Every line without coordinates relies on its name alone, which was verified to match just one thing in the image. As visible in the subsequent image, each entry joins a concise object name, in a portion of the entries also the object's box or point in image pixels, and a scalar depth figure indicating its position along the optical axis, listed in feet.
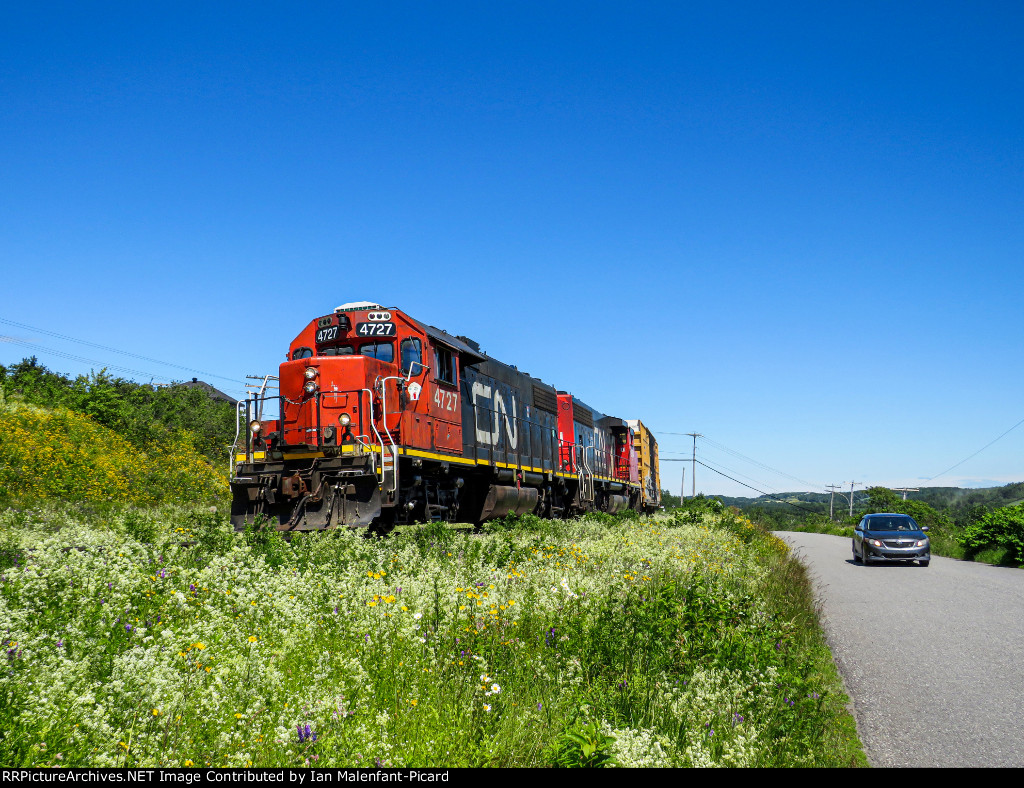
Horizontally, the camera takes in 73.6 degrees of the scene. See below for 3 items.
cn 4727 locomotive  39.32
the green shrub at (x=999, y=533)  67.50
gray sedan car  59.41
